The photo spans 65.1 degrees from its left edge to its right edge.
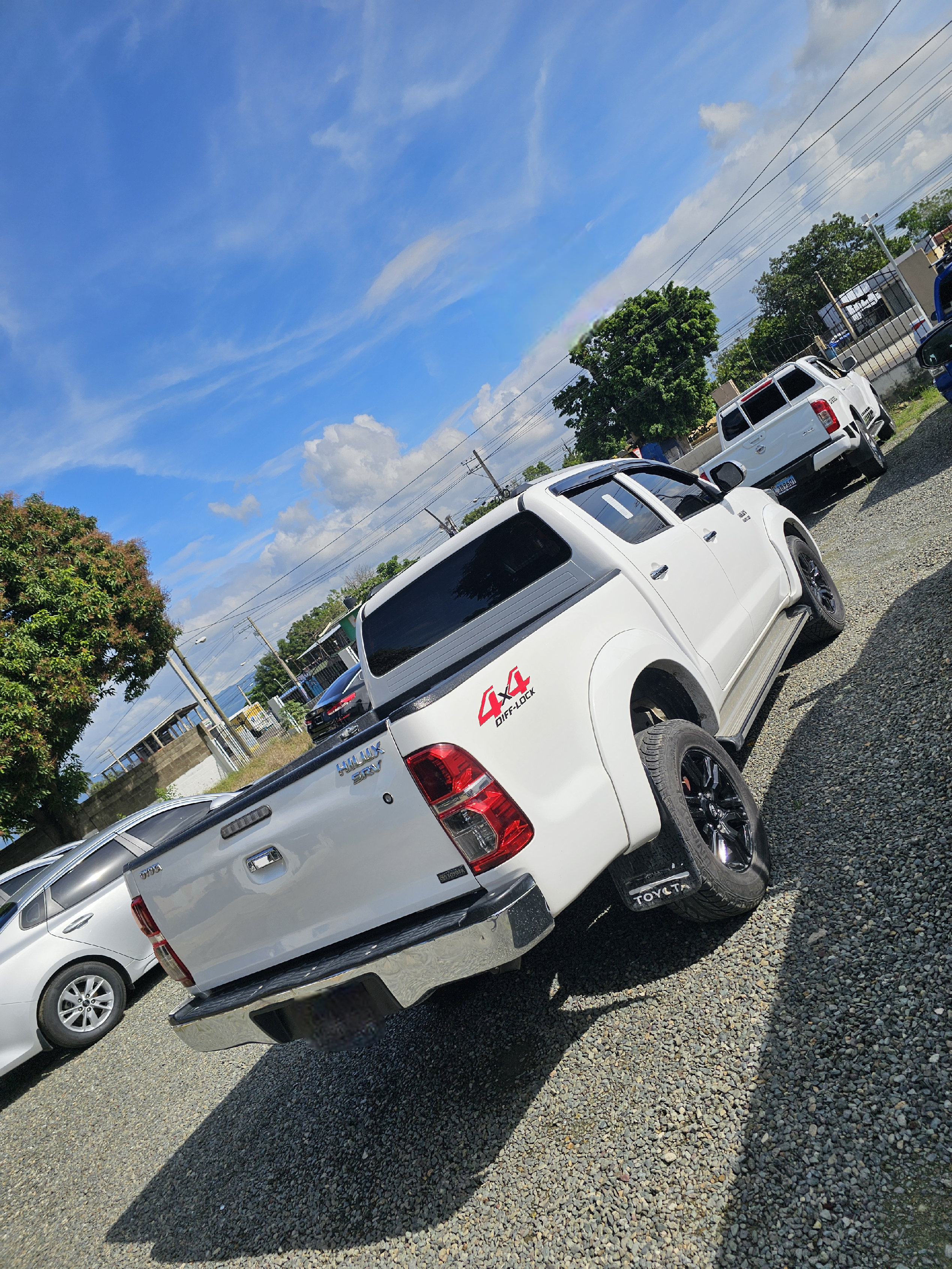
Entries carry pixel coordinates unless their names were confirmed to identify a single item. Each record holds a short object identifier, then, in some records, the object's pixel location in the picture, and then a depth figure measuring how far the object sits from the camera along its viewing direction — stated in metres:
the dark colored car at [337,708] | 13.20
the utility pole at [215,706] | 23.91
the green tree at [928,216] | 67.38
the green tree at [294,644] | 90.12
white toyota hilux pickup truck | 2.46
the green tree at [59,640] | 14.09
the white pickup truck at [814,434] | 9.63
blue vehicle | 7.58
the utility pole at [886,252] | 24.66
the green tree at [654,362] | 43.56
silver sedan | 5.96
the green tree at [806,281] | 55.75
